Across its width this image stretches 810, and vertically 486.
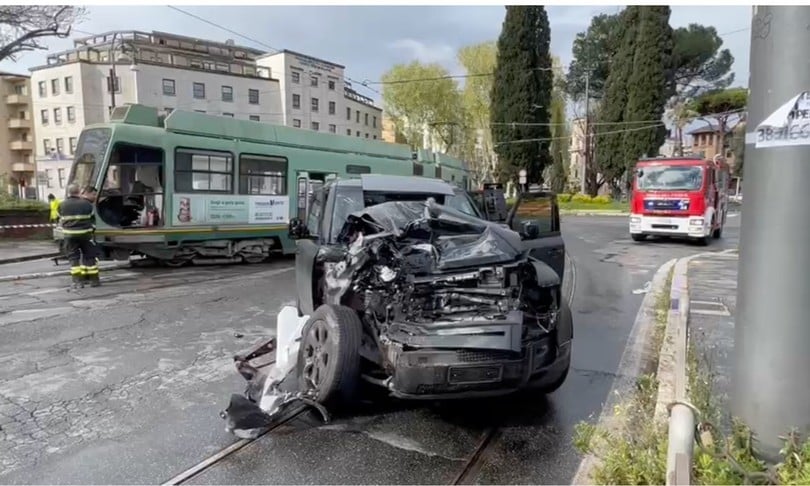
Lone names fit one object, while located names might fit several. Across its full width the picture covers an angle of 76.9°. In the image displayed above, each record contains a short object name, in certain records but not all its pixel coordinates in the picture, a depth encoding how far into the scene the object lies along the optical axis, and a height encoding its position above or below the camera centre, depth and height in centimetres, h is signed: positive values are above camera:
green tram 1079 +38
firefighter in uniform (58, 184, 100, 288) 936 -79
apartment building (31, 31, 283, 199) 4212 +955
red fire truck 1608 -6
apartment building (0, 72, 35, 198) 5162 +681
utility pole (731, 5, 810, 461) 234 -20
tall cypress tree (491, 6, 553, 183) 3794 +817
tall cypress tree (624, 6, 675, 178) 3450 +809
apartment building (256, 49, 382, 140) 4897 +1054
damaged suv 329 -88
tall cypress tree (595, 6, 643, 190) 3688 +723
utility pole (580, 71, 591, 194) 4295 +432
